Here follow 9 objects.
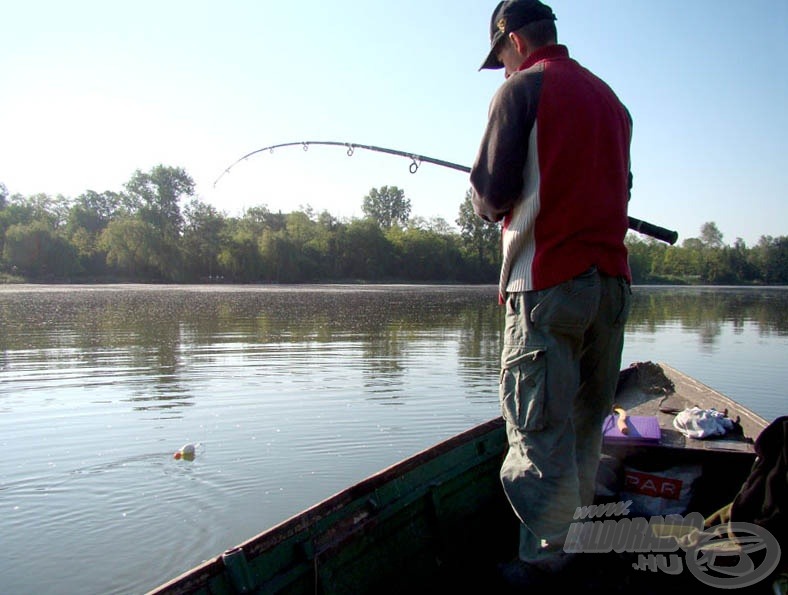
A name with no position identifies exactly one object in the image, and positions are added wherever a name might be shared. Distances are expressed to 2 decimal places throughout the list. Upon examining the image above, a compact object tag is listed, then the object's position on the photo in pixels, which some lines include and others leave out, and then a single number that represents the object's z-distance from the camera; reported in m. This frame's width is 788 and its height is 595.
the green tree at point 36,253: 71.69
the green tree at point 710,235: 144.88
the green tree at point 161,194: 91.69
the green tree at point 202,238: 79.38
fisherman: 2.69
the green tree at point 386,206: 120.00
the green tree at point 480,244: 93.88
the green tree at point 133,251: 76.62
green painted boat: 2.94
